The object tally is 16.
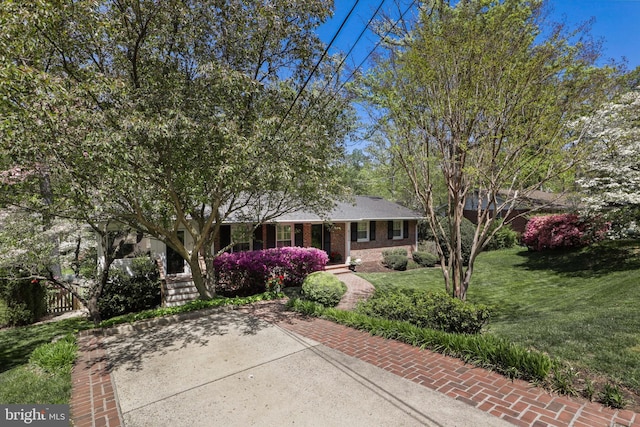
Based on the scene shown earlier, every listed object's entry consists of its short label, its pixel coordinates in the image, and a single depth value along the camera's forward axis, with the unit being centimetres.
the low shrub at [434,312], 596
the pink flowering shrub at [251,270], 1180
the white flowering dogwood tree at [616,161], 664
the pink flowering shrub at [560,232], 1355
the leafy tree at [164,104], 492
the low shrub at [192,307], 772
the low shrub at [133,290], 995
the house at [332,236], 1228
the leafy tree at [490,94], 641
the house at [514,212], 2078
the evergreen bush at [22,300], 946
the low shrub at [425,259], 1802
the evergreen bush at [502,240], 1948
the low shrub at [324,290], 912
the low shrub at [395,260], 1714
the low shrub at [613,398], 356
